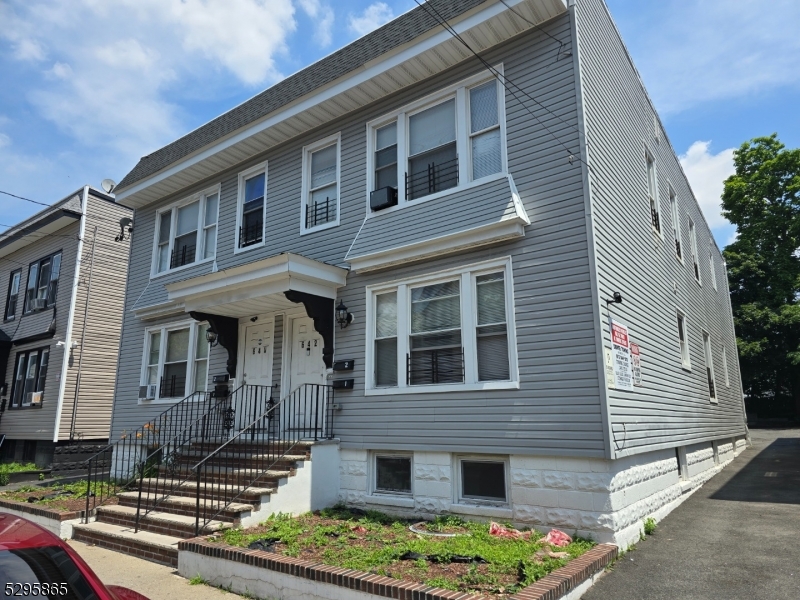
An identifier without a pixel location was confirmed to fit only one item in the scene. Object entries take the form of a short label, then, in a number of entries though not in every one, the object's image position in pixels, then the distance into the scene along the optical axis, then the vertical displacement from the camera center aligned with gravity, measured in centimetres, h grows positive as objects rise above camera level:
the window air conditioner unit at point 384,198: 902 +356
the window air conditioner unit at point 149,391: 1231 +69
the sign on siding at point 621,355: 703 +84
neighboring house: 1697 +287
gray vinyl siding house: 690 +226
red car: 245 -65
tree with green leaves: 2867 +814
